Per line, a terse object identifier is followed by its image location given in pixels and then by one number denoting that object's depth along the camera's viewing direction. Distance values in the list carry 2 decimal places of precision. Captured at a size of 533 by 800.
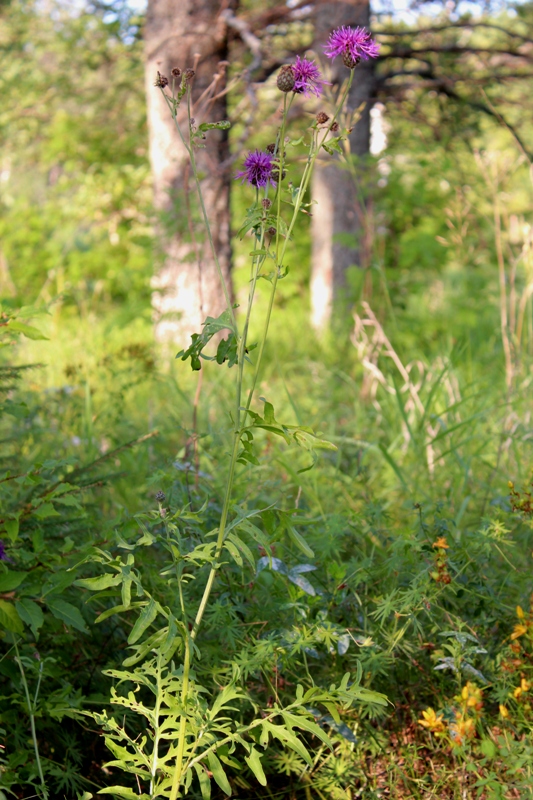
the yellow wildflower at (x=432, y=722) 1.82
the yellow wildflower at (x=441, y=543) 1.89
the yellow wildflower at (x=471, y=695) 1.82
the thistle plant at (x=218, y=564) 1.75
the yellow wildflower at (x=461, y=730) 1.80
